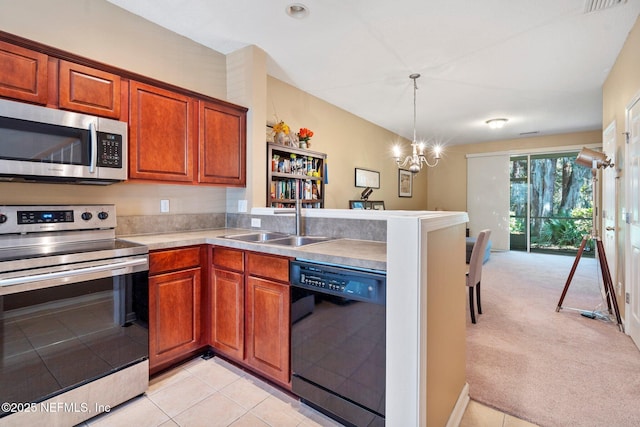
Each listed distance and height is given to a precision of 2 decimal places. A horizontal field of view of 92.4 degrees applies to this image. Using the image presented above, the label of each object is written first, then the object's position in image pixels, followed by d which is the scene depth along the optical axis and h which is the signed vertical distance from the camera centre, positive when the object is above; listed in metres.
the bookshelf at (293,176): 3.18 +0.41
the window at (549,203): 6.39 +0.21
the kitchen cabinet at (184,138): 2.18 +0.59
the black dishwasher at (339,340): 1.40 -0.64
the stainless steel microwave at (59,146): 1.63 +0.39
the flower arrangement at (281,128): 3.32 +0.92
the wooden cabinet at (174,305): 1.98 -0.63
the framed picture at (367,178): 5.25 +0.62
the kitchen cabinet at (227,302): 2.06 -0.63
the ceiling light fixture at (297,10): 2.34 +1.58
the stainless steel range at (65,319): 1.43 -0.55
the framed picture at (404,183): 6.71 +0.67
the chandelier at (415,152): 3.82 +0.76
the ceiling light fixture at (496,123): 5.42 +1.61
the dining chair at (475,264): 2.92 -0.50
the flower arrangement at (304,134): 3.60 +0.92
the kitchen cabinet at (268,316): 1.80 -0.64
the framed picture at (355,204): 4.97 +0.14
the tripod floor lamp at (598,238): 2.93 -0.26
